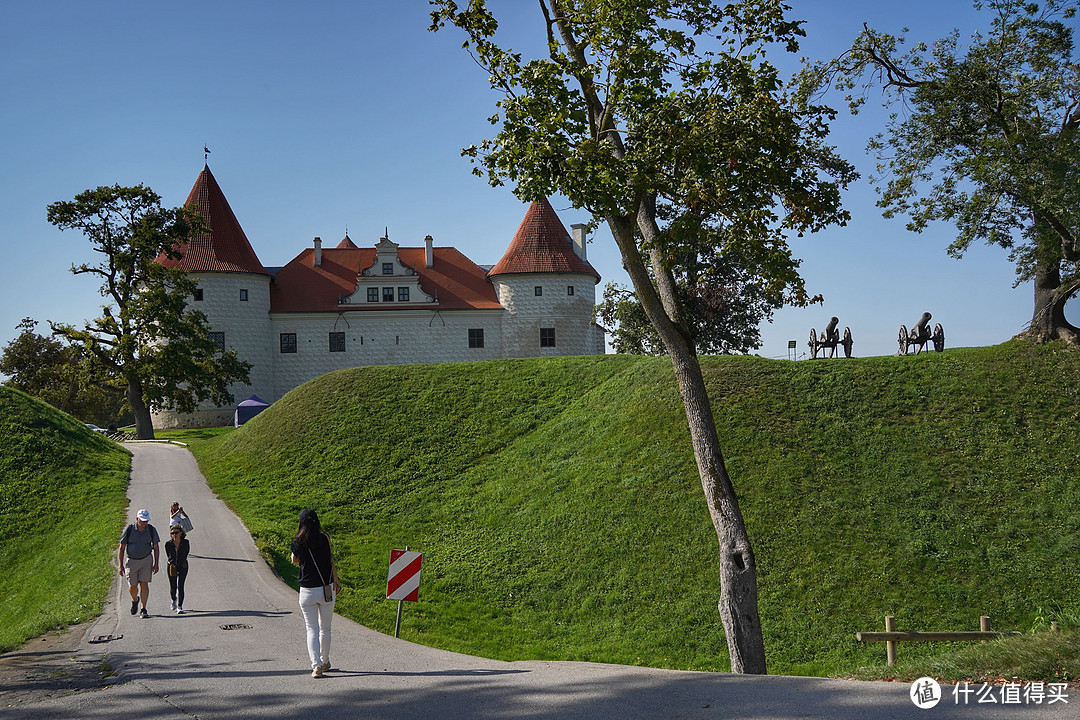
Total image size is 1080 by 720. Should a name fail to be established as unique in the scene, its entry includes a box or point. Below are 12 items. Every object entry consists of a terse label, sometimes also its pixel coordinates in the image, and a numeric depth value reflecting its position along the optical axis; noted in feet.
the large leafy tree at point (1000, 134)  76.59
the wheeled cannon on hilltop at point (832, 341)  100.42
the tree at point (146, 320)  147.64
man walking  47.19
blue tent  163.22
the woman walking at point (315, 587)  31.89
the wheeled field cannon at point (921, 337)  97.71
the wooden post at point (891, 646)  37.65
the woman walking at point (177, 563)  48.60
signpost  46.52
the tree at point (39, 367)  205.39
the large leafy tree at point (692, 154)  37.88
